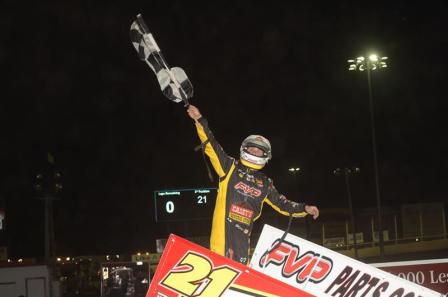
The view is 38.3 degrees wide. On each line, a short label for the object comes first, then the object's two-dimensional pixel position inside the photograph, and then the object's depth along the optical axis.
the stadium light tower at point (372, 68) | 30.39
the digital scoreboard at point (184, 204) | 36.44
